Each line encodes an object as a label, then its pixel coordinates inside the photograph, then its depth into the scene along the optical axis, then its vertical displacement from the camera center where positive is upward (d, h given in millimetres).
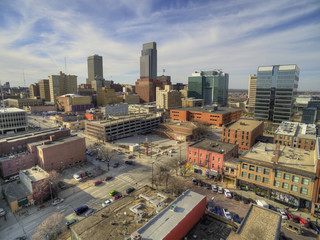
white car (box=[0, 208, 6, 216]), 43397 -28009
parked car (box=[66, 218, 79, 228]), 39806 -27936
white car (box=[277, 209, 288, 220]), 41009 -27532
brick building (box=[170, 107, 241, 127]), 135625 -16187
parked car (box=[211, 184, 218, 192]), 52647 -27135
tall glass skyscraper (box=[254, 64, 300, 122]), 119894 +1901
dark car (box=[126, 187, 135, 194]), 52209 -27571
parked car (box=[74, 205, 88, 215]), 43375 -27617
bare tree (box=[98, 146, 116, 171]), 74112 -26180
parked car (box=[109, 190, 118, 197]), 50875 -27486
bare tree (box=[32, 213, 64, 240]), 35156 -26213
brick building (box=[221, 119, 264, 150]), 86438 -19178
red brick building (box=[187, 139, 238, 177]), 58062 -20484
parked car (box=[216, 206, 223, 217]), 43094 -27906
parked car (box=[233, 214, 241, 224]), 40500 -27983
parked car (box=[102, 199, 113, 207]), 46144 -27572
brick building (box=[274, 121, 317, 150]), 77812 -18702
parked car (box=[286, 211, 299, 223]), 40428 -27583
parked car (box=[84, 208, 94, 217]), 43469 -28172
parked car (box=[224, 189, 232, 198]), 49344 -27138
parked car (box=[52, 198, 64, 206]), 47656 -28207
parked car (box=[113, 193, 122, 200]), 49141 -27640
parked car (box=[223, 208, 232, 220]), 41250 -27673
